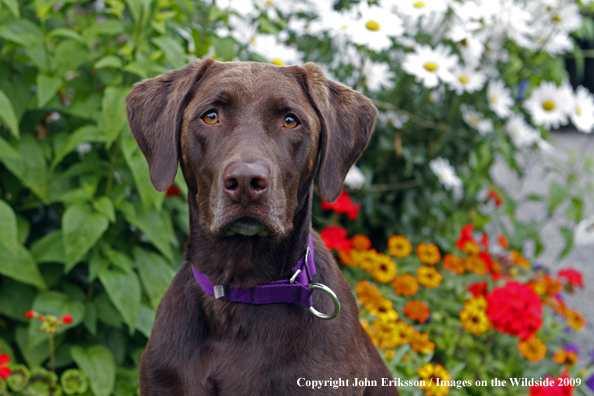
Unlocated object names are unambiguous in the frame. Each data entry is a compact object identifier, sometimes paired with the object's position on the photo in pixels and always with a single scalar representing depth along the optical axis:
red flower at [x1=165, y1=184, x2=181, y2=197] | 3.40
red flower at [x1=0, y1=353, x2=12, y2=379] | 2.44
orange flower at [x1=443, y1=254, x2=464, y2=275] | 3.66
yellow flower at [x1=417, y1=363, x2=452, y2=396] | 2.68
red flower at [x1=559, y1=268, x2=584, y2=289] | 3.97
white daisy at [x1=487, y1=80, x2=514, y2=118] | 4.23
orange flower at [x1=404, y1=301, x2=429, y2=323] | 3.24
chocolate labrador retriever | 1.95
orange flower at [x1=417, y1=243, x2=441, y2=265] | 3.62
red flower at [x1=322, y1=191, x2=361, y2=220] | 4.05
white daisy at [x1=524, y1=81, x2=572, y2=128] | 4.22
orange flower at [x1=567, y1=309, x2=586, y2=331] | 3.42
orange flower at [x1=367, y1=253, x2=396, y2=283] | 3.51
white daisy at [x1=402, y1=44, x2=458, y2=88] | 3.64
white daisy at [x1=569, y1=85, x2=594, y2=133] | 4.17
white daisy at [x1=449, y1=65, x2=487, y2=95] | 3.93
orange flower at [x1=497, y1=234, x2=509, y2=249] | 4.36
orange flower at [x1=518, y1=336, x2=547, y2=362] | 3.12
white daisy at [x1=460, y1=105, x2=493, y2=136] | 4.33
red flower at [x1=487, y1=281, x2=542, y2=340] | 3.05
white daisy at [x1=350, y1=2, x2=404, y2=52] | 3.49
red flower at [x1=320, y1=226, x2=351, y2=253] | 3.84
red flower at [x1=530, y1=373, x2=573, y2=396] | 2.61
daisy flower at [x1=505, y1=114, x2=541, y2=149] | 4.46
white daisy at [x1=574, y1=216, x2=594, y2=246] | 4.14
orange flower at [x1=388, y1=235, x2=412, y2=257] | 3.73
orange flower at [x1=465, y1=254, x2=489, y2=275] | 3.65
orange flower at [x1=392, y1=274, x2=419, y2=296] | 3.48
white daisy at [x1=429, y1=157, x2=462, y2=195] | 4.21
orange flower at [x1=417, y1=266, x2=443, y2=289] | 3.42
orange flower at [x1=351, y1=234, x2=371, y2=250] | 3.77
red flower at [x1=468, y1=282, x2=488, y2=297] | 3.52
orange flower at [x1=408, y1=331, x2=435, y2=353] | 3.00
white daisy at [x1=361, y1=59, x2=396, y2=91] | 4.00
